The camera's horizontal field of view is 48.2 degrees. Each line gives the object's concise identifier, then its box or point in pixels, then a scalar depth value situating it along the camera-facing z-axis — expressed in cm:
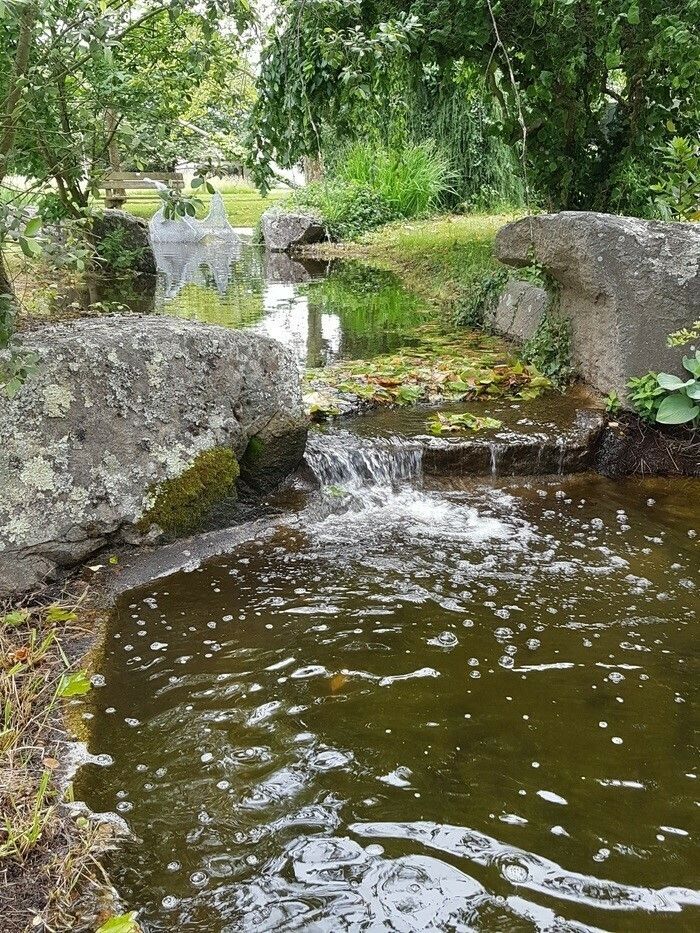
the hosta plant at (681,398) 477
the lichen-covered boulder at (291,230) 1575
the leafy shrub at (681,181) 561
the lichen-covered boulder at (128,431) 329
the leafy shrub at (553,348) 573
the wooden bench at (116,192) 1373
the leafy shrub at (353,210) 1527
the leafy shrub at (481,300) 745
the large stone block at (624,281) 484
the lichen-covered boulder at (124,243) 1168
